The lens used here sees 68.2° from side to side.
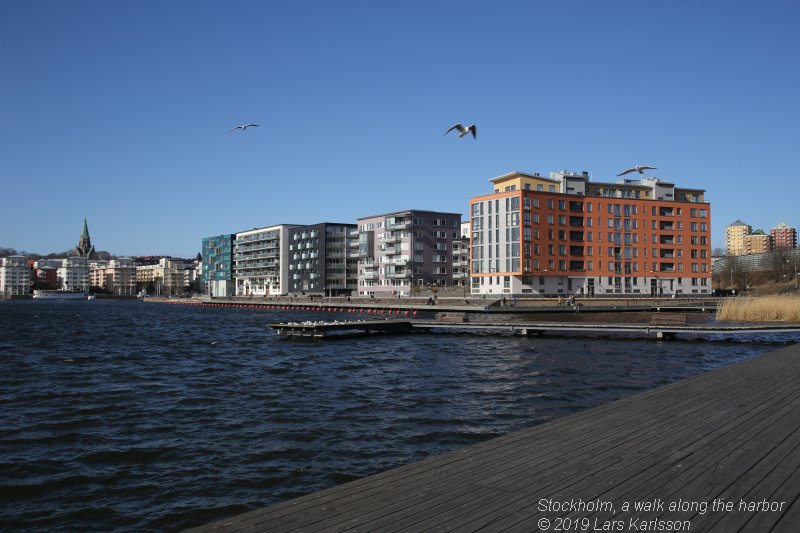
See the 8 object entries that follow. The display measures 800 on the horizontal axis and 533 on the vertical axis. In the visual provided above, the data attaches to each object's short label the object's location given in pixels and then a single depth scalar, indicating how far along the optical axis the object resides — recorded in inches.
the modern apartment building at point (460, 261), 5659.5
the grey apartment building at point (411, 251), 5270.7
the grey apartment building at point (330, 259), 6205.7
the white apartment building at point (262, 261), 6845.5
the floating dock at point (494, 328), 1712.6
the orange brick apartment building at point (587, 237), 3991.1
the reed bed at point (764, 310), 1856.5
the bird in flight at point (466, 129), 1293.1
